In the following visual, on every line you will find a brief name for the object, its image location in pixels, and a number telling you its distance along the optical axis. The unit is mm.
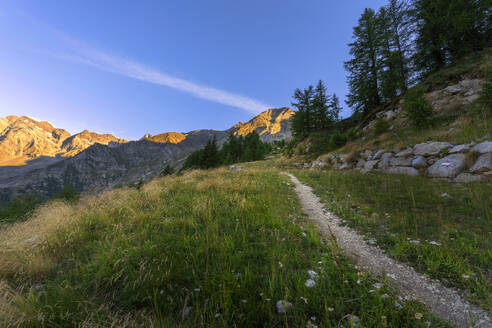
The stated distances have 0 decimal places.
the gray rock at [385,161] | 12617
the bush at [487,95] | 10719
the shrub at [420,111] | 13914
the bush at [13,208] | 31194
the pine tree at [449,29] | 17984
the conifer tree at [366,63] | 24531
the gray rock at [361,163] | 15257
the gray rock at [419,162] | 10157
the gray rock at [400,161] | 11081
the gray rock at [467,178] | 7402
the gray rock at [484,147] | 7855
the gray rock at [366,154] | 15398
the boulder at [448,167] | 8297
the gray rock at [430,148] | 9875
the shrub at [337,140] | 24078
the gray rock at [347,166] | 16484
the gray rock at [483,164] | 7450
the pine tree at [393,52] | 22734
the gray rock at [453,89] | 14820
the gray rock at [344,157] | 17377
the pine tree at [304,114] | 38031
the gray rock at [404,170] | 10184
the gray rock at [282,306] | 2195
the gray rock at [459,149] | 8838
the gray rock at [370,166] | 13633
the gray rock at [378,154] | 13853
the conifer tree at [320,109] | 36781
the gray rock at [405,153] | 11508
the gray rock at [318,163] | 21291
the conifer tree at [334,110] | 37450
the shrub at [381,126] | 18547
